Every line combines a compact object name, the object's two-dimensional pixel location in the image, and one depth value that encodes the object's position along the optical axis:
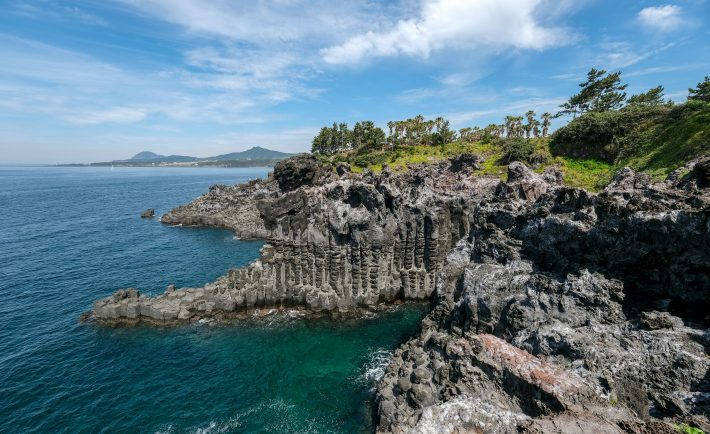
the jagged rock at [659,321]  18.92
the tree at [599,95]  87.31
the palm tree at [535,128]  108.44
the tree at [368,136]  120.75
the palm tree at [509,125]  112.38
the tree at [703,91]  62.92
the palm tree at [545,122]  105.37
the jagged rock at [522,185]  42.12
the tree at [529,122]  109.12
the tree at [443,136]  114.50
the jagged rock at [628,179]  30.96
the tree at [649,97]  86.81
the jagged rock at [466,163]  79.89
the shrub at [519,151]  73.06
